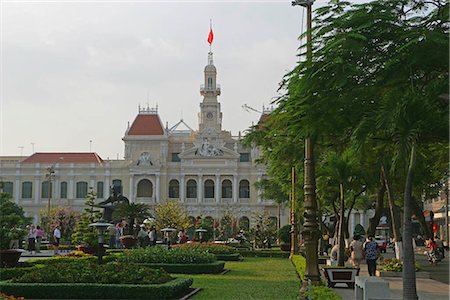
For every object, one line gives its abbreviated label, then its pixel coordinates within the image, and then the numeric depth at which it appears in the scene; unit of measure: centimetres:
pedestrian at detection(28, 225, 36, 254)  3326
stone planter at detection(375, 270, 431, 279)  2081
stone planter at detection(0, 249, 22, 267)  1904
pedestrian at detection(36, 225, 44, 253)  3303
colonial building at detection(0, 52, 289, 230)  7831
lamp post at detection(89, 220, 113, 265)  1778
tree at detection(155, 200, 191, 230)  5444
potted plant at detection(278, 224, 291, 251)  4328
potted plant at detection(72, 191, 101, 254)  2803
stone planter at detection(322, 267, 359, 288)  1742
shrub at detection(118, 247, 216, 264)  2084
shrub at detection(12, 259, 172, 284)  1385
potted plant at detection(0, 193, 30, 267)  1914
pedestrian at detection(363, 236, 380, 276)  1952
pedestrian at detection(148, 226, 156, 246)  3380
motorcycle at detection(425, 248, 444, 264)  2881
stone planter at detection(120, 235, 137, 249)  3195
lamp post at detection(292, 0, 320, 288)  1298
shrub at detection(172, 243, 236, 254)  2843
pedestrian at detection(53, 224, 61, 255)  3135
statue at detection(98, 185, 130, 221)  3753
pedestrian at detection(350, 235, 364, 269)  2031
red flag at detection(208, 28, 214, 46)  7124
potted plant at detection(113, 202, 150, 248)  3606
